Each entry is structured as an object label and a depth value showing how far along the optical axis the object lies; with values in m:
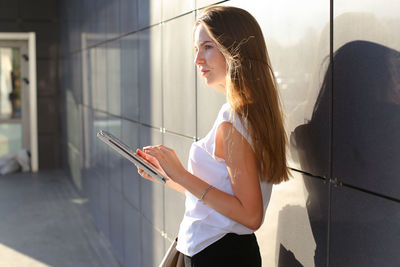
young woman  1.36
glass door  8.50
